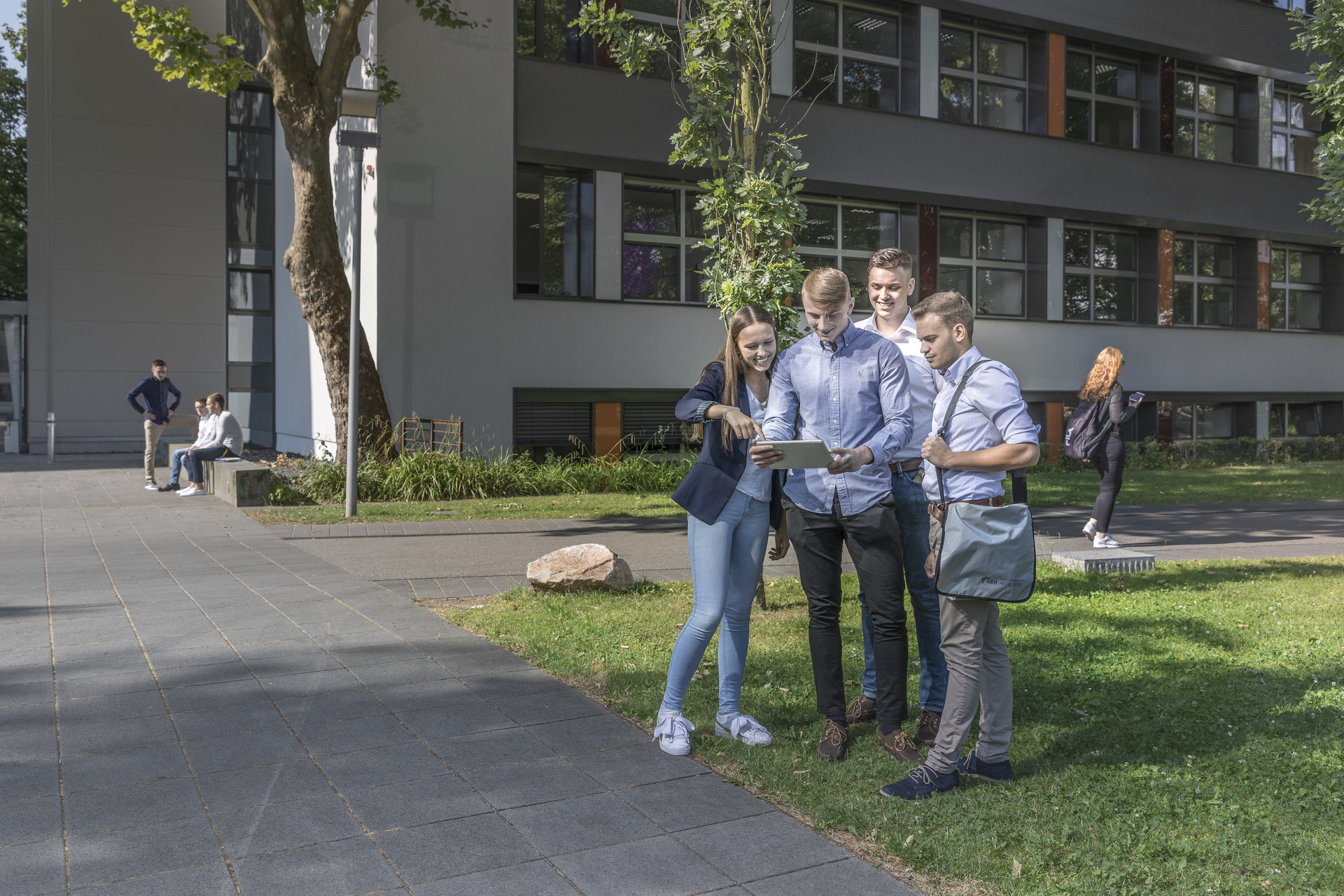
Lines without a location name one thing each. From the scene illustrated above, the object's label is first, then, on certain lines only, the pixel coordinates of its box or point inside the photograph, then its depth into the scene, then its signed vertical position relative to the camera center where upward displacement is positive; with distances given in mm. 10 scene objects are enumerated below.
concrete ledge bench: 12891 -776
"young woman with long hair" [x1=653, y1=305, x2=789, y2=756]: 4227 -346
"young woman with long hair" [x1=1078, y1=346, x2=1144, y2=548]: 9195 -163
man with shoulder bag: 3691 -387
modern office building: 16406 +4150
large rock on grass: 7520 -1094
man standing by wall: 16000 +364
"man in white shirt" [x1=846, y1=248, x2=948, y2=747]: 4422 -517
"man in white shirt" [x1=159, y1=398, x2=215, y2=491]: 14867 -282
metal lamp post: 11586 +3090
